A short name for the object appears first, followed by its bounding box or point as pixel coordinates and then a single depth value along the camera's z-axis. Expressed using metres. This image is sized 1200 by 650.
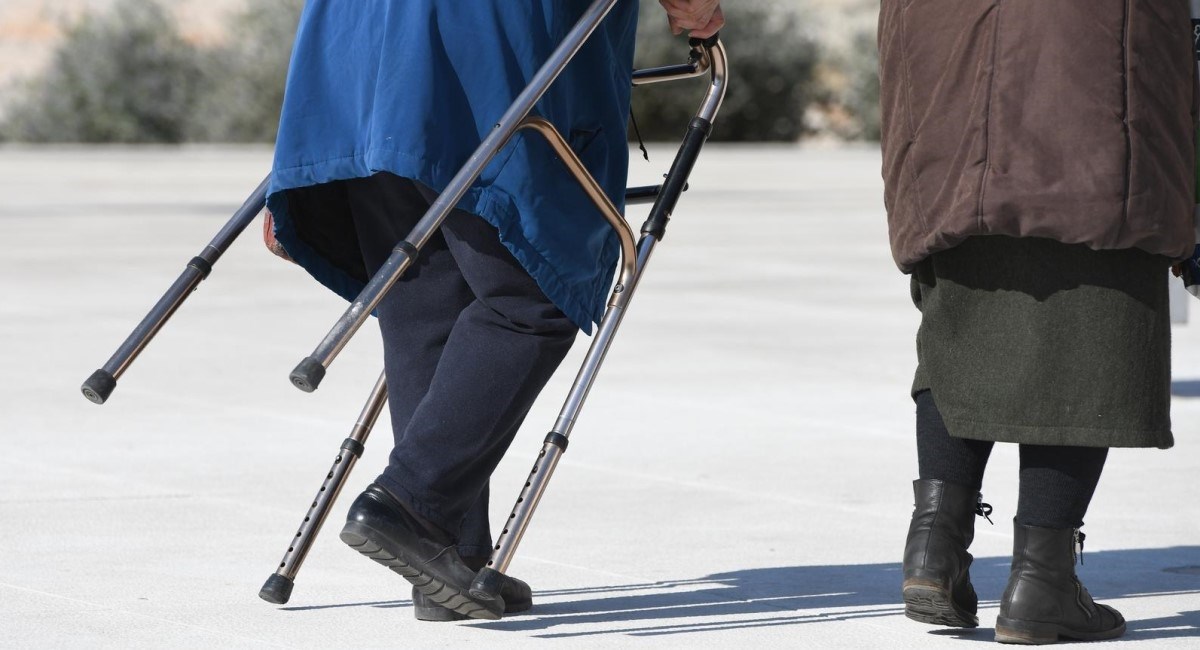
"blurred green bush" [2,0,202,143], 65.62
